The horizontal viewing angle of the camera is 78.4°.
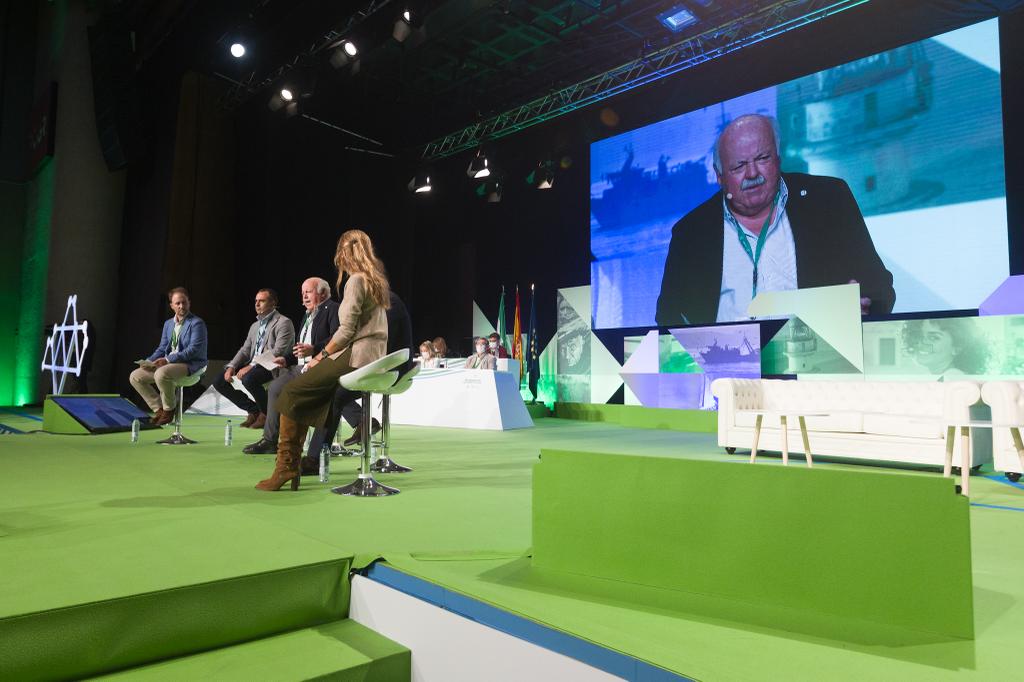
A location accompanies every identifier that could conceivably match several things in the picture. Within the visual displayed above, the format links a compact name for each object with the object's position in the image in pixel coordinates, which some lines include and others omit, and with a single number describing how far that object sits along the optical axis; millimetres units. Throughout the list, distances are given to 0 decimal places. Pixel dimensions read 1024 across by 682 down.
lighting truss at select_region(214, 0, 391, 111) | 6828
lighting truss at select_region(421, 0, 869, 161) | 6680
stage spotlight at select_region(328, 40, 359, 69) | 6898
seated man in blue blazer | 5148
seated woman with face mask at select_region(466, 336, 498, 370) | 8828
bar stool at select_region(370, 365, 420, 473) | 3861
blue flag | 10219
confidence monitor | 5730
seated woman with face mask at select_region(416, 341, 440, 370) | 9133
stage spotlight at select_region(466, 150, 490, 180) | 8953
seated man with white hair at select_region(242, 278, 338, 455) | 3980
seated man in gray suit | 4762
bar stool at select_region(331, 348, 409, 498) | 2783
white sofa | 4594
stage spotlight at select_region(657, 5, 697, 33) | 7202
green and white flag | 10664
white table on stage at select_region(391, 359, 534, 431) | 7293
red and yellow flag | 10299
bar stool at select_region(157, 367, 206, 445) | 5049
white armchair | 3891
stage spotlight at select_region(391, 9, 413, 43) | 6082
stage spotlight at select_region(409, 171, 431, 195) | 9820
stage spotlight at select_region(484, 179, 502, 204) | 9766
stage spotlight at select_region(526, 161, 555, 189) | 9312
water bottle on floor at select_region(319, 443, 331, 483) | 3354
